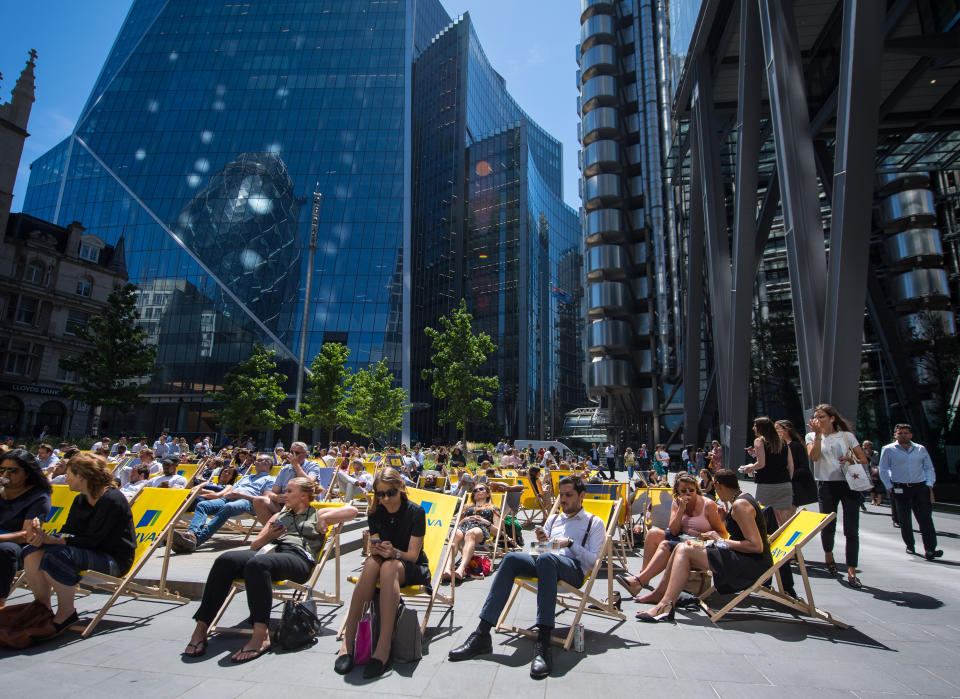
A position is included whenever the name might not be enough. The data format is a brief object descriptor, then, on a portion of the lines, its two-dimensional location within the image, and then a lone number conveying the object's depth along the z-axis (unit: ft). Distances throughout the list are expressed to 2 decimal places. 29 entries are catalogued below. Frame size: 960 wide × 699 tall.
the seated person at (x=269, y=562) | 12.03
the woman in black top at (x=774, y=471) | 18.81
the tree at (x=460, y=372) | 100.32
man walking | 21.95
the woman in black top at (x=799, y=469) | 19.67
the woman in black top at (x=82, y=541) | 12.65
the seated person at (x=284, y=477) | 18.12
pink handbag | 11.26
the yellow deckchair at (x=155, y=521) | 14.62
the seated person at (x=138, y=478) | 25.45
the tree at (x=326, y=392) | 113.50
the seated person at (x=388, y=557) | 11.51
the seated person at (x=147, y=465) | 32.99
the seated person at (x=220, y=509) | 21.79
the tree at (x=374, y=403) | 121.90
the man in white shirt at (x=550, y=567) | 11.69
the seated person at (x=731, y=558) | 14.17
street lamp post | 79.71
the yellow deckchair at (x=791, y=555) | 13.51
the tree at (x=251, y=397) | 126.52
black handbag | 12.20
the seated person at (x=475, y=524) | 19.64
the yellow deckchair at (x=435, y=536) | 13.43
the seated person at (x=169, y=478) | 27.07
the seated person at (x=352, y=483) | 35.17
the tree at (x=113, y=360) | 94.94
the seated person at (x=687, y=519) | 17.24
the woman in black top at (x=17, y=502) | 13.19
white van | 120.26
